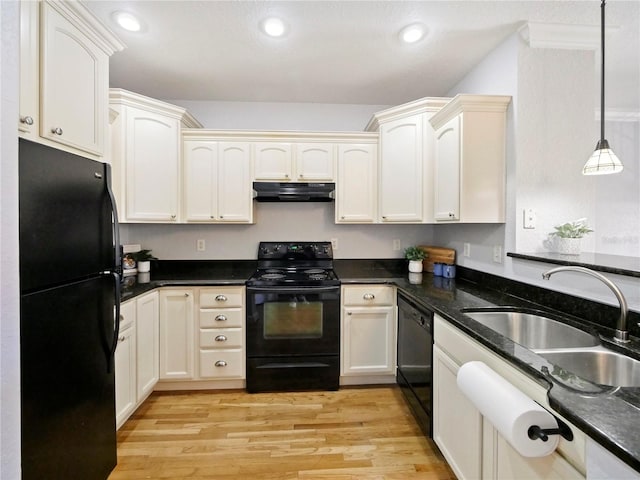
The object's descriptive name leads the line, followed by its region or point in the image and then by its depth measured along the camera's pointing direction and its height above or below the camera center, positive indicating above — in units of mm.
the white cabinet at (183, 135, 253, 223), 2572 +509
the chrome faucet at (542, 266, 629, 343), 1104 -285
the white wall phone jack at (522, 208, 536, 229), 1847 +131
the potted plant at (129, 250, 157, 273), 2664 -209
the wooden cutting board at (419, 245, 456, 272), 2534 -163
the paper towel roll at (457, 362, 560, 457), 821 -520
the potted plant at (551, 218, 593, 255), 1710 +23
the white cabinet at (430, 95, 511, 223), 1933 +548
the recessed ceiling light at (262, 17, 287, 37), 1779 +1320
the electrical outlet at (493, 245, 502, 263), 1993 -102
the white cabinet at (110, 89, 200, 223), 2285 +650
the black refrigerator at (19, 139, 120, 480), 1006 -312
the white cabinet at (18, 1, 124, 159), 1085 +679
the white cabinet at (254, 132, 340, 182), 2619 +723
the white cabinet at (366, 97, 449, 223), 2428 +659
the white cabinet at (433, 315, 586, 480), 821 -747
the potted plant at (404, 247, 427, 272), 2730 -191
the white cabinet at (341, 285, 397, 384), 2389 -763
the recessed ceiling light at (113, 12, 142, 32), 1739 +1322
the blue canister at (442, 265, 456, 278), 2475 -280
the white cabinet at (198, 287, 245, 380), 2324 -770
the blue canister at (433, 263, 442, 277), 2582 -282
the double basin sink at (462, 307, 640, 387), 1067 -462
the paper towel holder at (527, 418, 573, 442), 798 -537
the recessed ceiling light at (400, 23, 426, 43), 1822 +1320
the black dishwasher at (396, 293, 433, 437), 1720 -794
